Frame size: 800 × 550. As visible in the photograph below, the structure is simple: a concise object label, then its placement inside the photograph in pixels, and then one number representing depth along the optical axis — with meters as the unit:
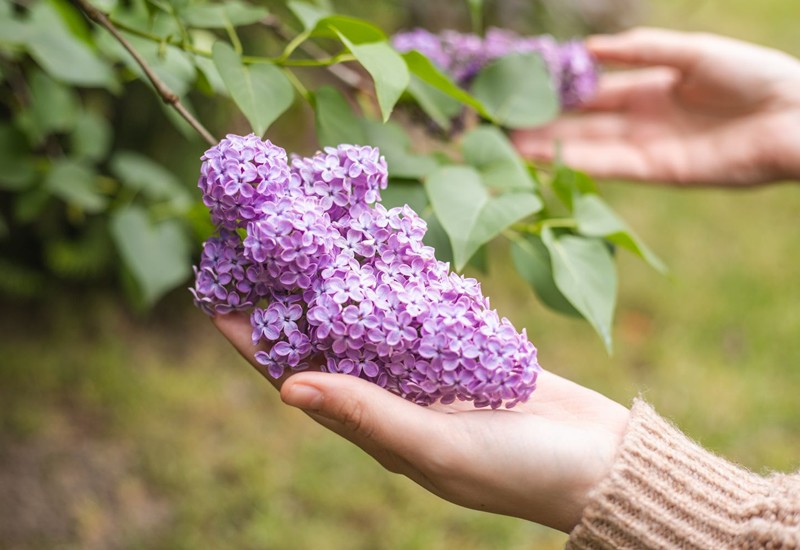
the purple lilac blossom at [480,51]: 0.87
